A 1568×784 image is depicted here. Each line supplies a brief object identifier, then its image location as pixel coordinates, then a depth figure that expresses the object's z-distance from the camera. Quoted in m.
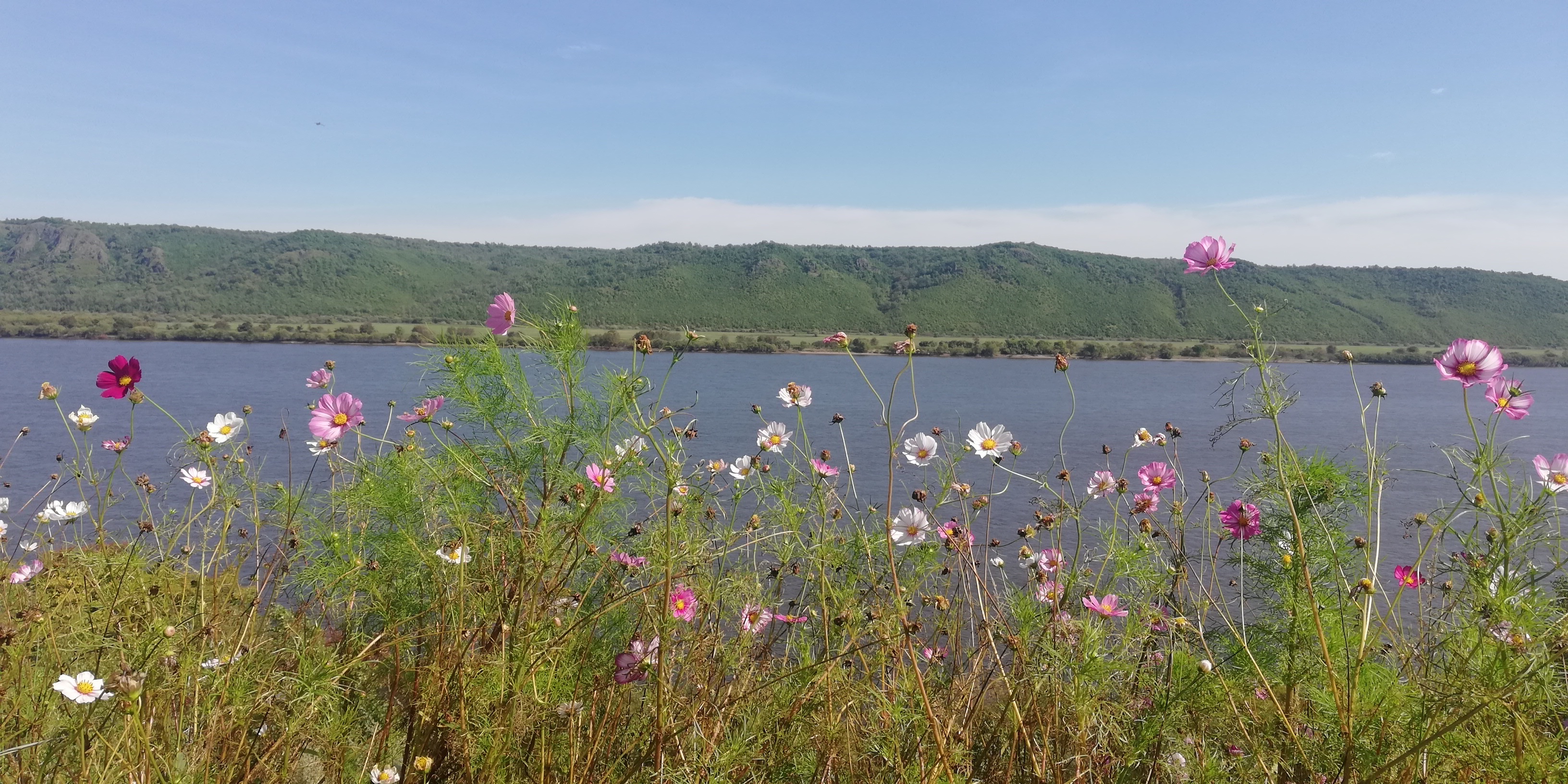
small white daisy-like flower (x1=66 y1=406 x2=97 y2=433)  2.78
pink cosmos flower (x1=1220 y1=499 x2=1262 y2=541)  2.25
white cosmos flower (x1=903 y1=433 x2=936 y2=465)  2.59
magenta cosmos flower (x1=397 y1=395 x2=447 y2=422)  2.06
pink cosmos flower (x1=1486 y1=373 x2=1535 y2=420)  1.82
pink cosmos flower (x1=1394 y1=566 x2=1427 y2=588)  1.75
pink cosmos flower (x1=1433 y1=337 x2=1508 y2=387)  1.78
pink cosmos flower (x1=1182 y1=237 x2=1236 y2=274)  2.07
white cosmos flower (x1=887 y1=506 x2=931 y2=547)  2.58
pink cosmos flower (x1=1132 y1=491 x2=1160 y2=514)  2.63
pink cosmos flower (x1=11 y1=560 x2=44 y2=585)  2.77
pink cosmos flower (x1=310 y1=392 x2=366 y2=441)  2.22
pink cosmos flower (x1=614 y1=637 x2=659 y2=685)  1.82
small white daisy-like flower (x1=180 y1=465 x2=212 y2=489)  2.88
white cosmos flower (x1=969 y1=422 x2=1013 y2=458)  2.61
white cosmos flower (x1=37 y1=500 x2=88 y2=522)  3.11
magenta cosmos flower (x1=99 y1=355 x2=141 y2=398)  2.18
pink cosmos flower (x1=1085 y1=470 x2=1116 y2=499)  2.81
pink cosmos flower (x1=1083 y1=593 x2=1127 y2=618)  2.12
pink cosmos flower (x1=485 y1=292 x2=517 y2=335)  2.01
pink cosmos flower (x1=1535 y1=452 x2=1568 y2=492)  1.83
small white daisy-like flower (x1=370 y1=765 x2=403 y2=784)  1.71
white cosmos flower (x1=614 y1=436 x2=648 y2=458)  1.70
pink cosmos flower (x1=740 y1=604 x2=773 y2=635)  2.31
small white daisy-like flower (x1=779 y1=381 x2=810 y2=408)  2.41
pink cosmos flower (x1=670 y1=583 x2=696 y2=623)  1.92
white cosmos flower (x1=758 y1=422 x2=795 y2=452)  2.73
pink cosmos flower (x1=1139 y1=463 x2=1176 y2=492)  2.96
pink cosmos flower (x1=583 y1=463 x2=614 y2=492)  1.64
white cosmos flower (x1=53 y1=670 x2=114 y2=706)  1.37
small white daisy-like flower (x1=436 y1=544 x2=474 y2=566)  2.01
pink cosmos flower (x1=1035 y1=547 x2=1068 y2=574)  2.54
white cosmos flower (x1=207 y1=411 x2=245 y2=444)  2.50
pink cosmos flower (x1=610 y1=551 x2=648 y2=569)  2.13
